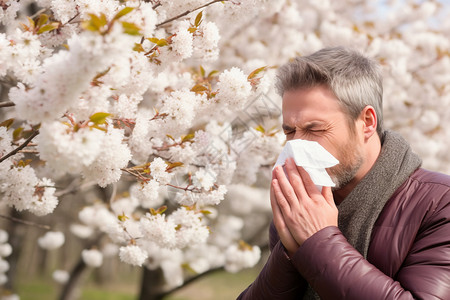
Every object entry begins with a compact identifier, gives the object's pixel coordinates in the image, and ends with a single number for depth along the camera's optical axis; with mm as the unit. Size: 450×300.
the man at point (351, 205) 1906
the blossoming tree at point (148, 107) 1850
